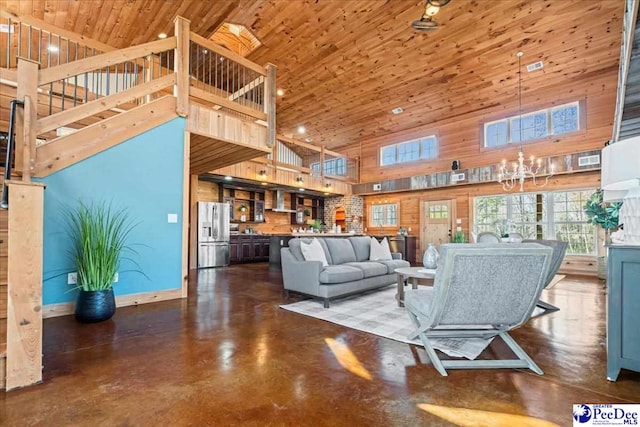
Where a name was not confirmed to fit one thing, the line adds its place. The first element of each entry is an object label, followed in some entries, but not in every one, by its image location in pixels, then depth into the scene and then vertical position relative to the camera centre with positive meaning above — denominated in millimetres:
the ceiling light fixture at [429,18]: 4070 +2913
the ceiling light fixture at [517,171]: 7188 +1150
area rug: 2596 -1125
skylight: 6727 +4177
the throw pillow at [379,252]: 5312 -605
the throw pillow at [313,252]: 4297 -488
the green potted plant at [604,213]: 4168 +77
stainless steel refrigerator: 7664 -429
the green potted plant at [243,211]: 9570 +196
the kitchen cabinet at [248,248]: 8703 -907
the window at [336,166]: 11837 +2079
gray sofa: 3953 -748
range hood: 10055 +536
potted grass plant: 3111 -449
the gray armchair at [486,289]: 2057 -498
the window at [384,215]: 10406 +107
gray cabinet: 1910 -591
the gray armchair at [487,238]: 5769 -375
